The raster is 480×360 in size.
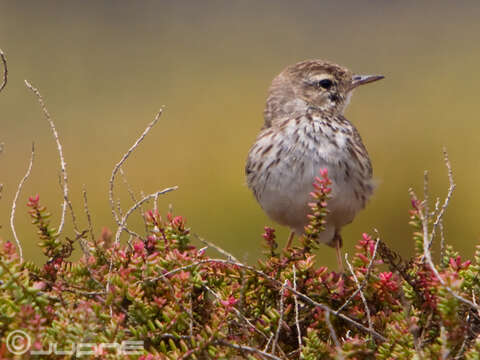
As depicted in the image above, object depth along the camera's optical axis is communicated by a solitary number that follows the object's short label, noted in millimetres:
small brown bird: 8266
